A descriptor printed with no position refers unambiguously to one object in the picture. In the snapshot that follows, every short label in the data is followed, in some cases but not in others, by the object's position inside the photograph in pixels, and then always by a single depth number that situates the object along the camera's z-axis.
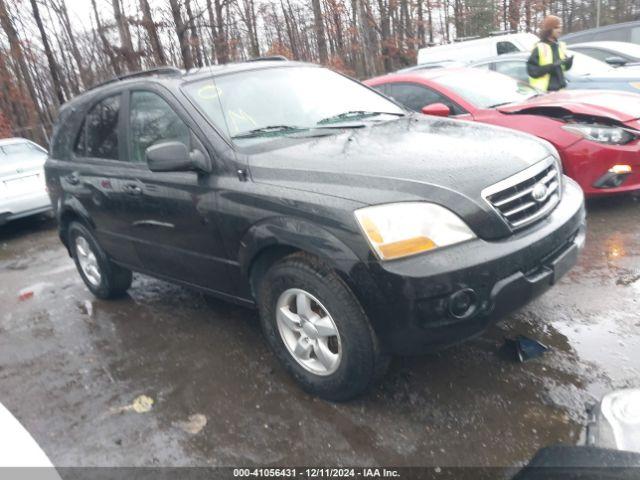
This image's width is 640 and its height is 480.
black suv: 2.31
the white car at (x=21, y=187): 7.56
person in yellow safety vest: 6.86
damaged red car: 4.62
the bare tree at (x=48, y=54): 18.34
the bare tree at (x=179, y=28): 14.51
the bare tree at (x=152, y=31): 15.73
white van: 12.40
